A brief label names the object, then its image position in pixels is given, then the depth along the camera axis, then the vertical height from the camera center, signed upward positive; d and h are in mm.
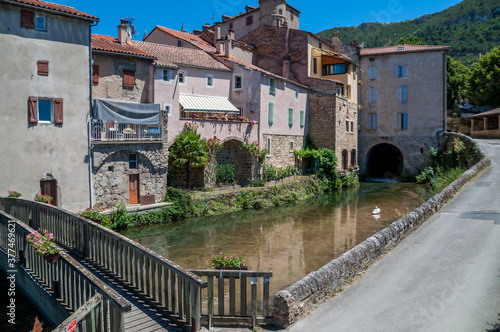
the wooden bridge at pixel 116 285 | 5914 -2439
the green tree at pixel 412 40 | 60594 +17410
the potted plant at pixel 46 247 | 7793 -1870
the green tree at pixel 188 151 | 24062 +133
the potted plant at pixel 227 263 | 9710 -2748
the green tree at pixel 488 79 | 44719 +8345
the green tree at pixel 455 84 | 52616 +9242
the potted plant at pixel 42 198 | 15372 -1757
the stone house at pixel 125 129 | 20188 +1308
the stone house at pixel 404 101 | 39844 +5337
